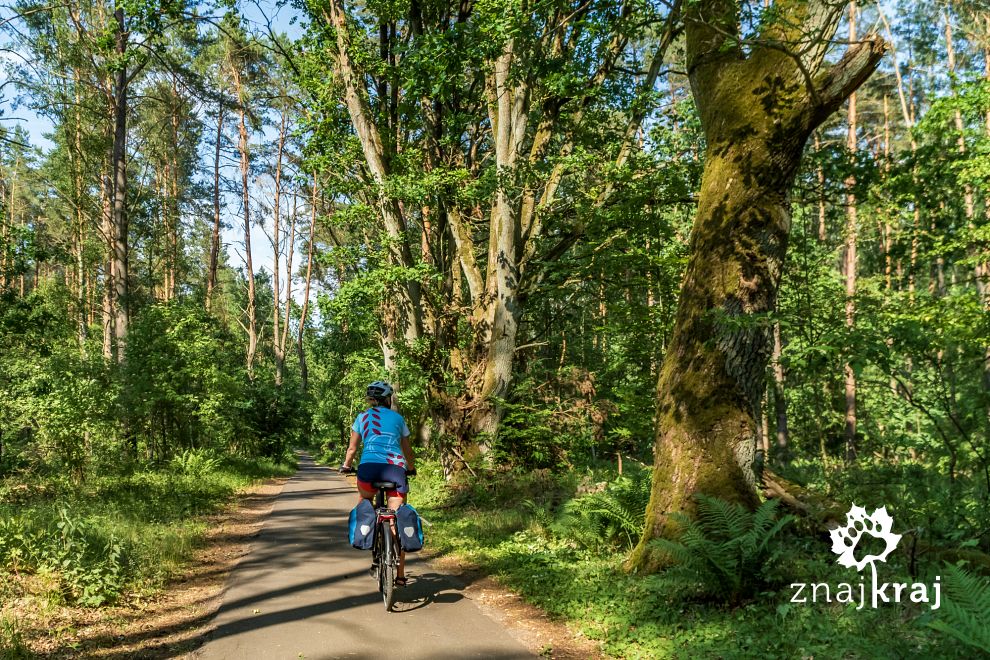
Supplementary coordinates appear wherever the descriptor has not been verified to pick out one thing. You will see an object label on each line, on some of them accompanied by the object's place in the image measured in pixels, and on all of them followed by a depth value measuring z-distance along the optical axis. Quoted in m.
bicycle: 5.24
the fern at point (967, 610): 2.99
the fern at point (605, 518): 6.73
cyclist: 5.68
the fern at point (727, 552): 4.73
